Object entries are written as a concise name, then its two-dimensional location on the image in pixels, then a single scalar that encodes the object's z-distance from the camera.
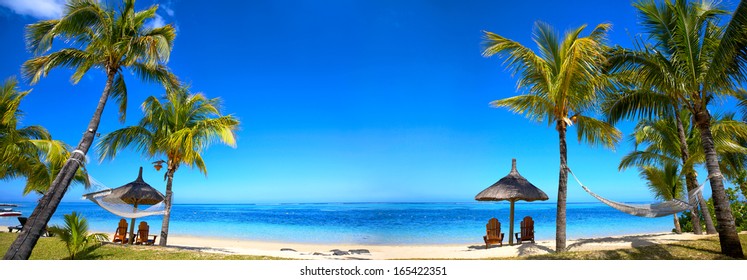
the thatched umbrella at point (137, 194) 8.00
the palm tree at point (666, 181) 9.28
